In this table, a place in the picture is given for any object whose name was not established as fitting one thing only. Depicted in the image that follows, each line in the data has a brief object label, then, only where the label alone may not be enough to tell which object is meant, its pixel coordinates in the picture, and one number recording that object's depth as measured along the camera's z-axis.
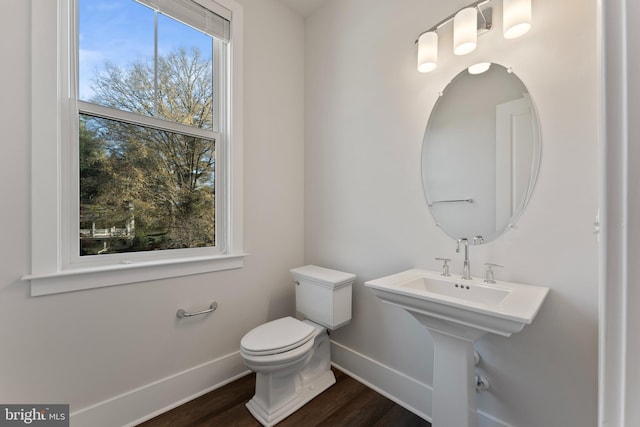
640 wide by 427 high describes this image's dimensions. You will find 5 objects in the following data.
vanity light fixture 1.21
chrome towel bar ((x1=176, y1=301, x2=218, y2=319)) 1.69
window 1.31
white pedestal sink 1.03
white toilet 1.50
